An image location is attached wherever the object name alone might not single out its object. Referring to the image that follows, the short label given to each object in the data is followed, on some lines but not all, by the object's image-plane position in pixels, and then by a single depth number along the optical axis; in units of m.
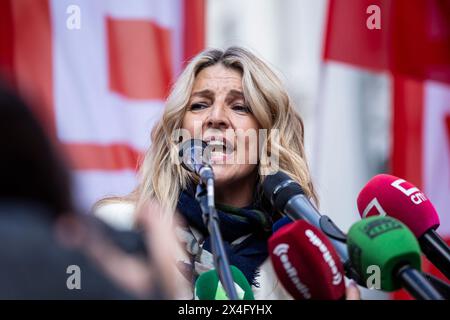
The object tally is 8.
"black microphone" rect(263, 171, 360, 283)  2.29
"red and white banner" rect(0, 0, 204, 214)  3.61
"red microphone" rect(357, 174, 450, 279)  2.39
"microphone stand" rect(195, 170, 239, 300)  2.24
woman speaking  2.70
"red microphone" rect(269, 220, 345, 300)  2.25
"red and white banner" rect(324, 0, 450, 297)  3.71
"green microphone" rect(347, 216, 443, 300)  2.21
